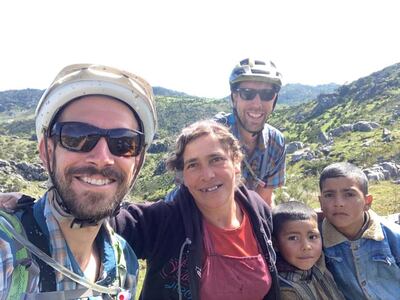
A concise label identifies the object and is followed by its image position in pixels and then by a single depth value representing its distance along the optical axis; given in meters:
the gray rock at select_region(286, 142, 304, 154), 64.62
